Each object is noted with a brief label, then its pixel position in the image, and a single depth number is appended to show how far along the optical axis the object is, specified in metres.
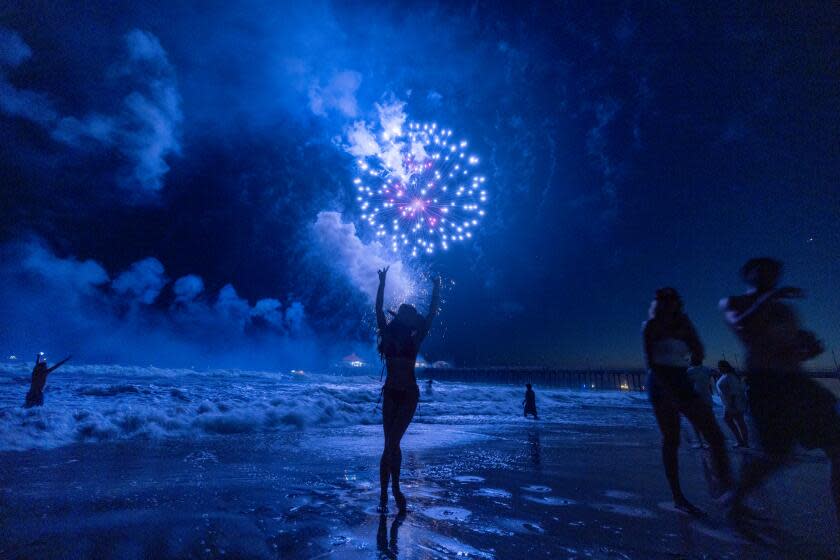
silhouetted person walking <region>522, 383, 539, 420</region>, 16.92
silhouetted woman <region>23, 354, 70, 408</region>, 12.83
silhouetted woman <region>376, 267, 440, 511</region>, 3.79
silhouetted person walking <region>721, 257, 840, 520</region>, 2.75
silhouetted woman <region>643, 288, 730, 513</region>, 3.36
